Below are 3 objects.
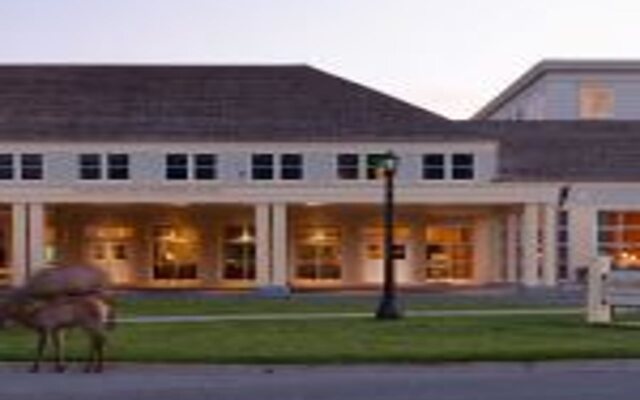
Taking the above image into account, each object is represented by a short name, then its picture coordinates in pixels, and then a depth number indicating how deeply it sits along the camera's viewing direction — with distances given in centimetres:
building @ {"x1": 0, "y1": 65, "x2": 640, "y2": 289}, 5872
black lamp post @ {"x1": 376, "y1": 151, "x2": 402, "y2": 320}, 3456
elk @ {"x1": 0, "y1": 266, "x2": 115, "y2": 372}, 2269
